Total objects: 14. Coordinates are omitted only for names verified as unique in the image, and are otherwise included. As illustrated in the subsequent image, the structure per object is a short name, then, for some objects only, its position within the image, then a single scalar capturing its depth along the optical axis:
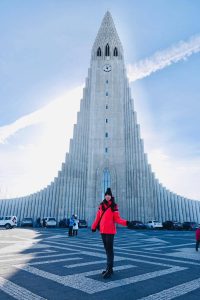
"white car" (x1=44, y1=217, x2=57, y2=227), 39.91
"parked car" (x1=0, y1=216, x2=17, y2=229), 32.72
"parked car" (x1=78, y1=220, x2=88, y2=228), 41.47
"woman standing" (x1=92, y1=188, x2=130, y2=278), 5.74
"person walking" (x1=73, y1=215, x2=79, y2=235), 19.95
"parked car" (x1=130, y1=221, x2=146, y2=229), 39.31
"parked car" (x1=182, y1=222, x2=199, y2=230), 38.62
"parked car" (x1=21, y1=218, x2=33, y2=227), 40.34
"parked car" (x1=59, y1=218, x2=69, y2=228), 41.91
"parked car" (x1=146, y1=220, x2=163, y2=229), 40.59
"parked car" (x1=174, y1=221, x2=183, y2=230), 39.36
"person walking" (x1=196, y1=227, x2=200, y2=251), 10.71
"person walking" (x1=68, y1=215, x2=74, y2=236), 19.60
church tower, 48.41
